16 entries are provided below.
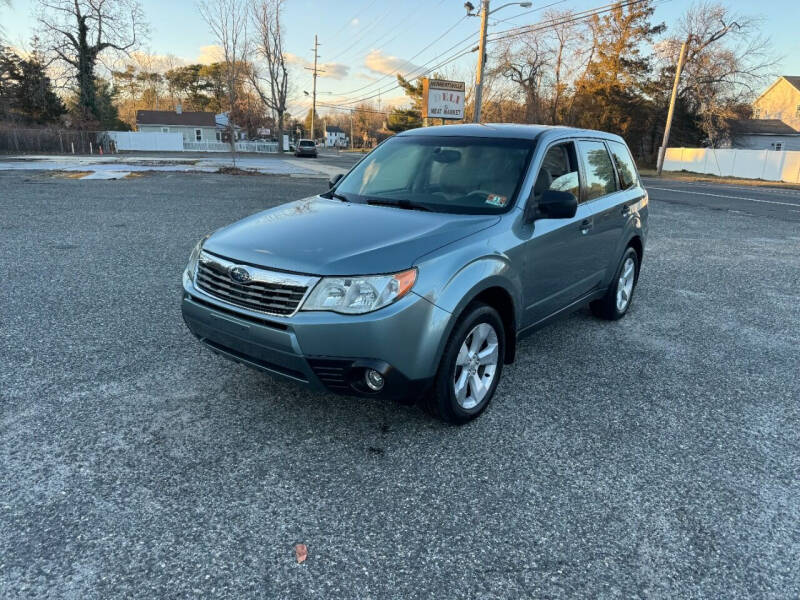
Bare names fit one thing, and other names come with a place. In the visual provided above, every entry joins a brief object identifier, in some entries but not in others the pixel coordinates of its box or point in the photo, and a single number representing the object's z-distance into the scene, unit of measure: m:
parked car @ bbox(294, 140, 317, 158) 50.06
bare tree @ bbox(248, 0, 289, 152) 52.19
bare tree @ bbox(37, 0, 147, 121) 47.22
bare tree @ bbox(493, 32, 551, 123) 54.59
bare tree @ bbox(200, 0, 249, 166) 27.20
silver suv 2.77
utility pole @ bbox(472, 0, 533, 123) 25.58
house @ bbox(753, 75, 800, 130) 54.72
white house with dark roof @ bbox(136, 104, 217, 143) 68.44
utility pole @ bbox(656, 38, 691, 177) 34.88
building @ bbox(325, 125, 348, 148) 128.38
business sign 27.89
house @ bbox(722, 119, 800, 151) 49.94
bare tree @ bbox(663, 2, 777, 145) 42.50
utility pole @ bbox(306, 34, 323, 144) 72.31
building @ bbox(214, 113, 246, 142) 71.12
